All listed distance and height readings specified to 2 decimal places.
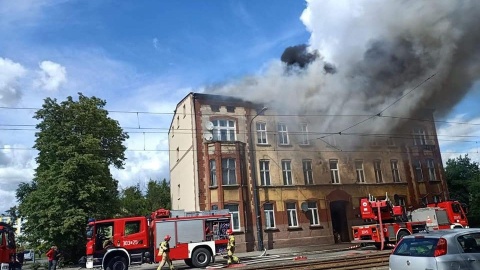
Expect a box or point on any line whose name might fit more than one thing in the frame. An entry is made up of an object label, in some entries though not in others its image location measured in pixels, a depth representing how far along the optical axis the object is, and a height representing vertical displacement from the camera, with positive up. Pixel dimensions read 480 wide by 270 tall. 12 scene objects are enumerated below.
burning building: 28.56 +4.26
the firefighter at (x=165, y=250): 16.34 -0.70
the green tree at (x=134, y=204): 43.12 +3.40
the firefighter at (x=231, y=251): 18.20 -1.05
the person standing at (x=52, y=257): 21.41 -0.89
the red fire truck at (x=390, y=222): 20.89 -0.36
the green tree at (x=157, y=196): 47.05 +4.43
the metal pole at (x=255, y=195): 28.38 +2.23
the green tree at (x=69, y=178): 25.80 +4.14
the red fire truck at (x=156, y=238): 18.25 -0.21
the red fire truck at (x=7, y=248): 17.56 -0.17
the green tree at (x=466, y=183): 38.84 +3.02
